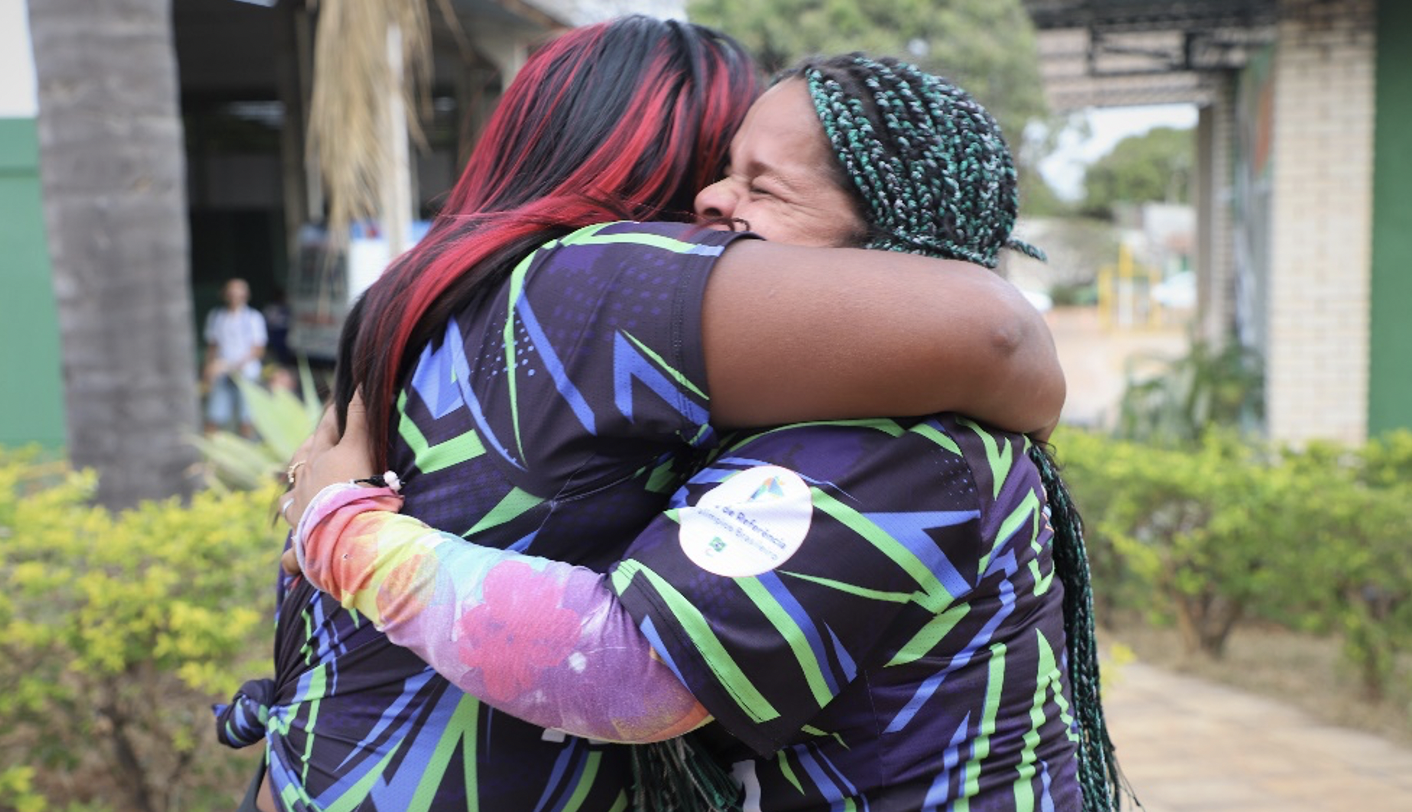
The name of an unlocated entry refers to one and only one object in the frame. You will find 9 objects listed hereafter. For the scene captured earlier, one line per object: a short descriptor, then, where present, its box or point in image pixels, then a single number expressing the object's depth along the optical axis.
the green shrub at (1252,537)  4.88
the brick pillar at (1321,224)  7.64
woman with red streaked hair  1.23
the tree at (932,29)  25.23
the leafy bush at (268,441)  4.95
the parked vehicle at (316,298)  13.43
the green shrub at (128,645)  3.34
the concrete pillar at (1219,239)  12.42
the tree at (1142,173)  55.91
